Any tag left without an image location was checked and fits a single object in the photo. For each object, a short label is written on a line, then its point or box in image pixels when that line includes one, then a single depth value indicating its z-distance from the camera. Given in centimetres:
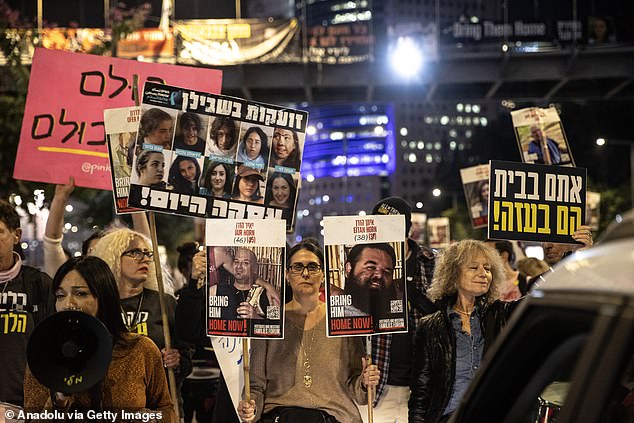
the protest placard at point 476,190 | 1122
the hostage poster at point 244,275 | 547
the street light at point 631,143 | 1335
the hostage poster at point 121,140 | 646
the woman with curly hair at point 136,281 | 648
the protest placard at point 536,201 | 629
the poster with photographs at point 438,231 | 1947
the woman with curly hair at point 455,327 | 549
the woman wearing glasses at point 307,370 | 544
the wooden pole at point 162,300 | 579
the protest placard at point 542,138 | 768
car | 187
